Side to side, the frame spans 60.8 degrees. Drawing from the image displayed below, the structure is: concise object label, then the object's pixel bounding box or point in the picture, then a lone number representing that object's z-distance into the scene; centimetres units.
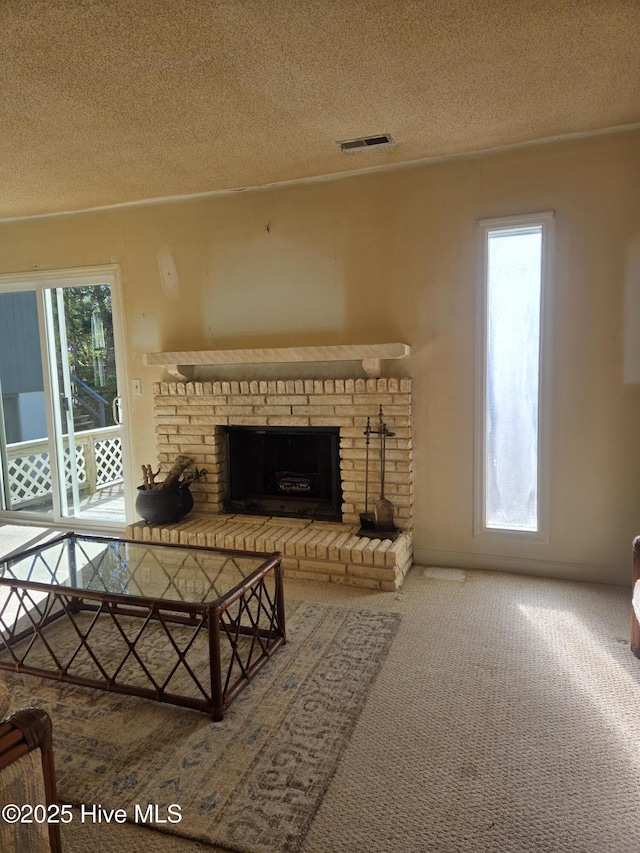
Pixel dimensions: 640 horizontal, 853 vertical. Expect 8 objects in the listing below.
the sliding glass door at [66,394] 416
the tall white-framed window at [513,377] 298
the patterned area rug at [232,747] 148
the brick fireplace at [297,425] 307
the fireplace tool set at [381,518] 321
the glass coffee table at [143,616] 198
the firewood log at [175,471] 357
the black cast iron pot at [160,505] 349
